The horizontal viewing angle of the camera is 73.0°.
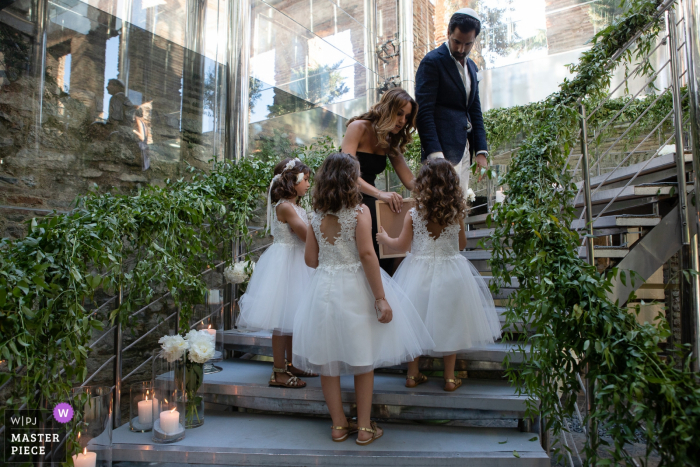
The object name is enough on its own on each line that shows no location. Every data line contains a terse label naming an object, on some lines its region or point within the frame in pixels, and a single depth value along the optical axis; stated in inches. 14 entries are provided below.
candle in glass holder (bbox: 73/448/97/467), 87.4
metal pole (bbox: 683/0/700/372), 112.1
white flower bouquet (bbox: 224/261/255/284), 143.5
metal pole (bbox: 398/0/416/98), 351.3
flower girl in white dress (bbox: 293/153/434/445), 95.0
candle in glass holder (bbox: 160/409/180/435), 103.3
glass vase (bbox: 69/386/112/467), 87.4
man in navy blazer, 116.7
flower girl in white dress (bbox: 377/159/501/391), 106.7
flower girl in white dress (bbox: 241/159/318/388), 117.8
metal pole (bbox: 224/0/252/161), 196.4
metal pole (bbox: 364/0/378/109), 337.7
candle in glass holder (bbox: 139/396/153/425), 109.6
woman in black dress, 110.0
